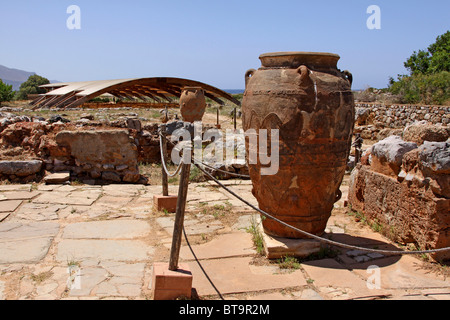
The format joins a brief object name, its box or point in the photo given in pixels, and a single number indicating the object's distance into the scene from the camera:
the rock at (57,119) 9.93
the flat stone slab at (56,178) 6.50
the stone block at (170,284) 2.84
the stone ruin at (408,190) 3.41
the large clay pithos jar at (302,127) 3.47
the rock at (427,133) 4.18
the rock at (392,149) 4.11
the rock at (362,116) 16.44
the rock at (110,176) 7.03
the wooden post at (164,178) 5.14
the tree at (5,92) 25.16
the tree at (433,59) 24.30
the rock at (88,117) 12.31
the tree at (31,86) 37.87
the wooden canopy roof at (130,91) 15.40
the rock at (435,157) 3.33
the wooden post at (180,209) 2.84
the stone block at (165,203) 5.27
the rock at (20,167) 6.46
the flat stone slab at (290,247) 3.67
